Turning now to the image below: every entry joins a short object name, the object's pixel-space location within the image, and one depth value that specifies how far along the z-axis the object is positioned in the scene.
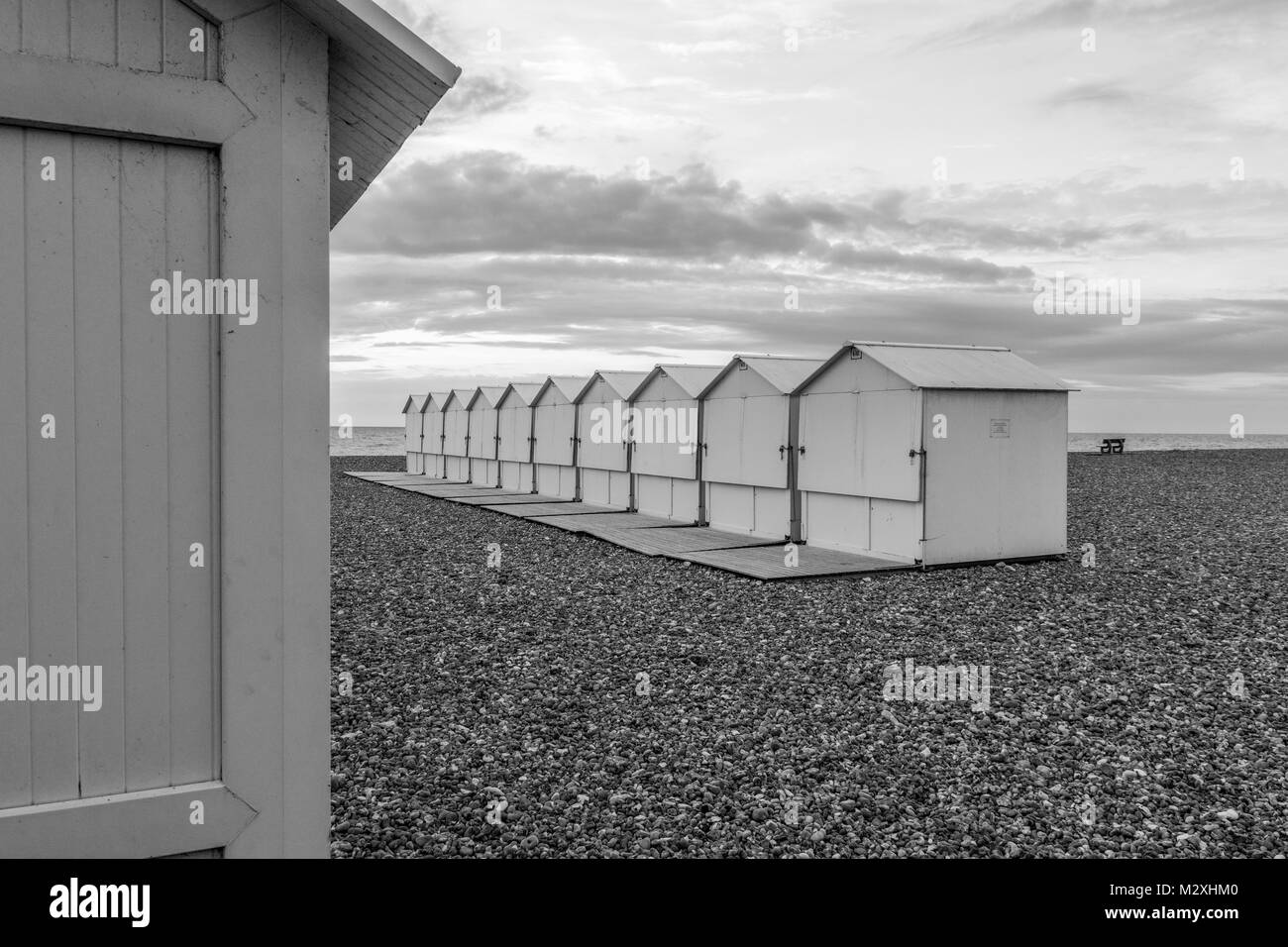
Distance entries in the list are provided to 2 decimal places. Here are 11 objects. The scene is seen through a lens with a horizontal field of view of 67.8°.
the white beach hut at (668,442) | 17.59
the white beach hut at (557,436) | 22.11
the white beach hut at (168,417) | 3.28
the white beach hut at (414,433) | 32.62
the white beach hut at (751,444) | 14.92
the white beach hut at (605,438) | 20.00
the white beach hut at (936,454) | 12.43
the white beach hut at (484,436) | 26.38
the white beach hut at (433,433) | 30.48
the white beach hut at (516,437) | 24.38
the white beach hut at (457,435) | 28.28
